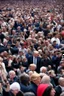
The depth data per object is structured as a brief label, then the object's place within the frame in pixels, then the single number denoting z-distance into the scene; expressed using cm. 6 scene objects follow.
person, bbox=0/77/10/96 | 952
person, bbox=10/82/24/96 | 930
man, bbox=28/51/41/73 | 1549
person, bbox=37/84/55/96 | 895
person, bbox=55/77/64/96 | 1010
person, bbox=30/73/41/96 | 998
